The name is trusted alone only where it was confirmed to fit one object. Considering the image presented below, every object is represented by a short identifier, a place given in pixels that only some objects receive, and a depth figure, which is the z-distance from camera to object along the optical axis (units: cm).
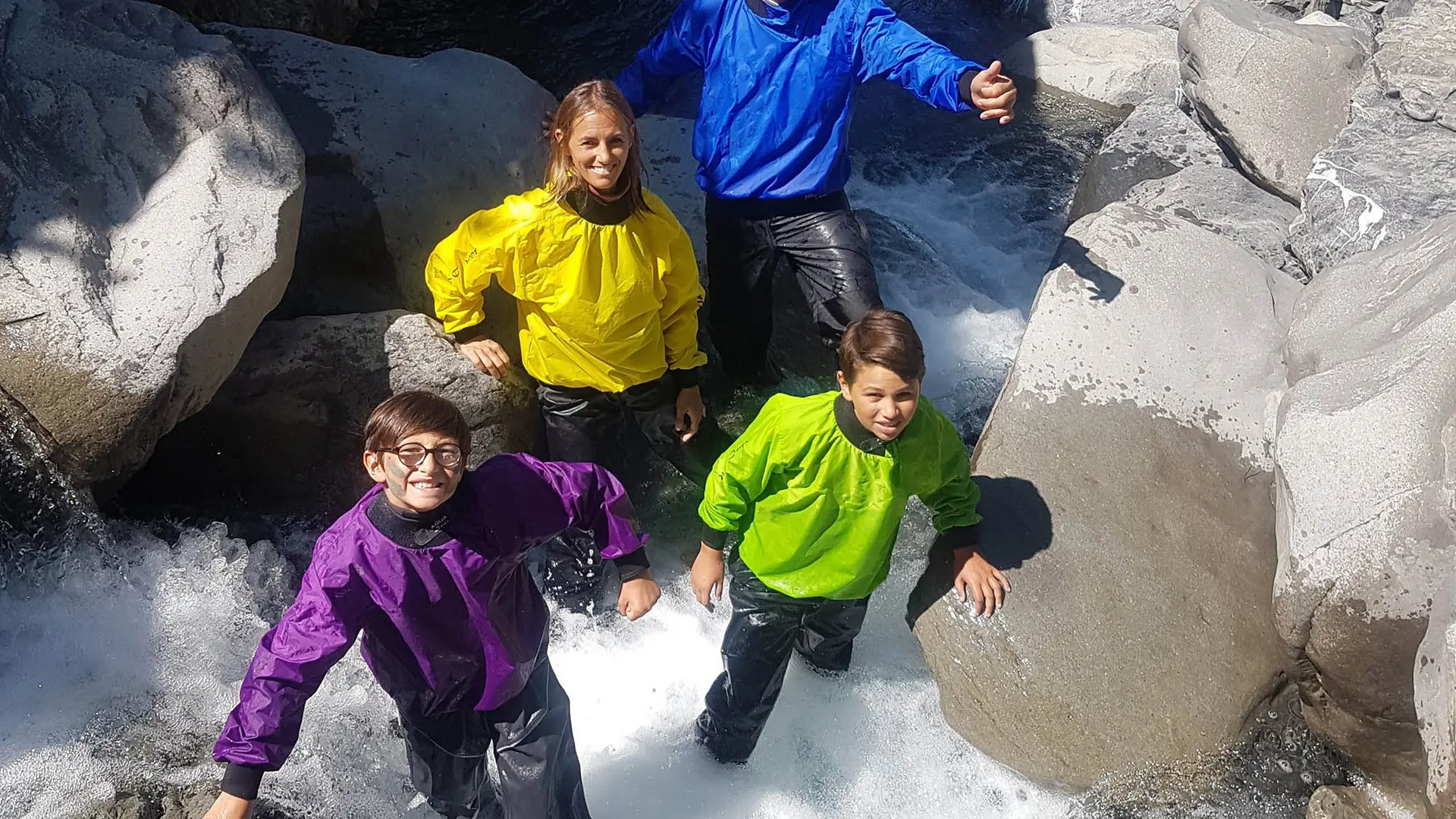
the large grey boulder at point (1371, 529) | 292
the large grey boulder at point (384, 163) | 383
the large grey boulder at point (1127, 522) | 304
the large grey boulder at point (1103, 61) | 598
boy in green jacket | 247
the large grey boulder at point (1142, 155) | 490
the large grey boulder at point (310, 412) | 350
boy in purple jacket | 214
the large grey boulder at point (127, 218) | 299
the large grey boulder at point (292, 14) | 488
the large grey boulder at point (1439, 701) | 274
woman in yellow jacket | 291
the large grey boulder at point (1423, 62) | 430
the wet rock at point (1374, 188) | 393
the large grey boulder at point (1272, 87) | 466
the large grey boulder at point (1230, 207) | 424
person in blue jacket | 337
